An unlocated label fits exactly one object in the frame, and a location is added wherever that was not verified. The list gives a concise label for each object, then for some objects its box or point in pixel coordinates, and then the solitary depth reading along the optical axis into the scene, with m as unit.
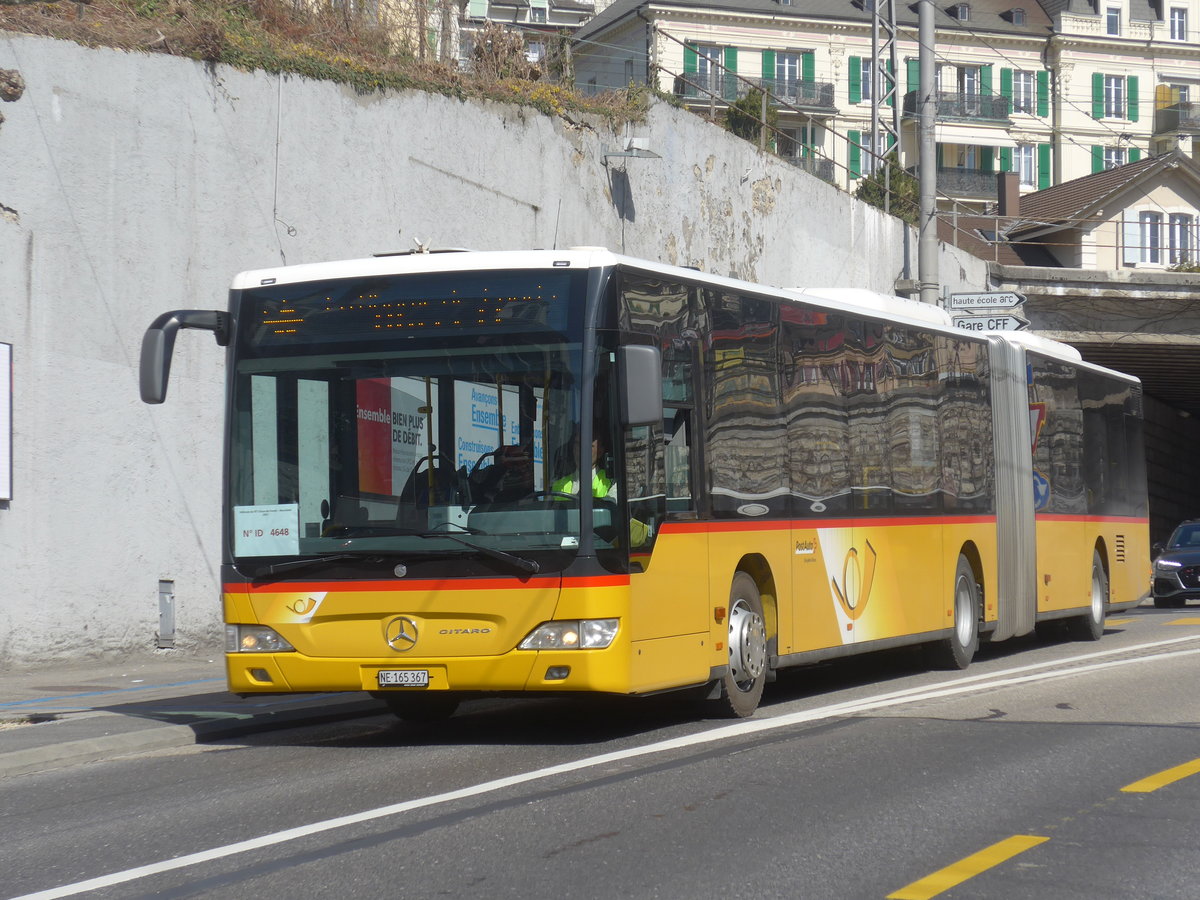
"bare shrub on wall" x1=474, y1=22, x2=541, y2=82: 21.55
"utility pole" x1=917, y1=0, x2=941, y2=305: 24.38
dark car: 29.30
